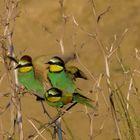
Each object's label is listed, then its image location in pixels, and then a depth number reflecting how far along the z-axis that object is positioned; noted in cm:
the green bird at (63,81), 1311
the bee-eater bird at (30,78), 1313
